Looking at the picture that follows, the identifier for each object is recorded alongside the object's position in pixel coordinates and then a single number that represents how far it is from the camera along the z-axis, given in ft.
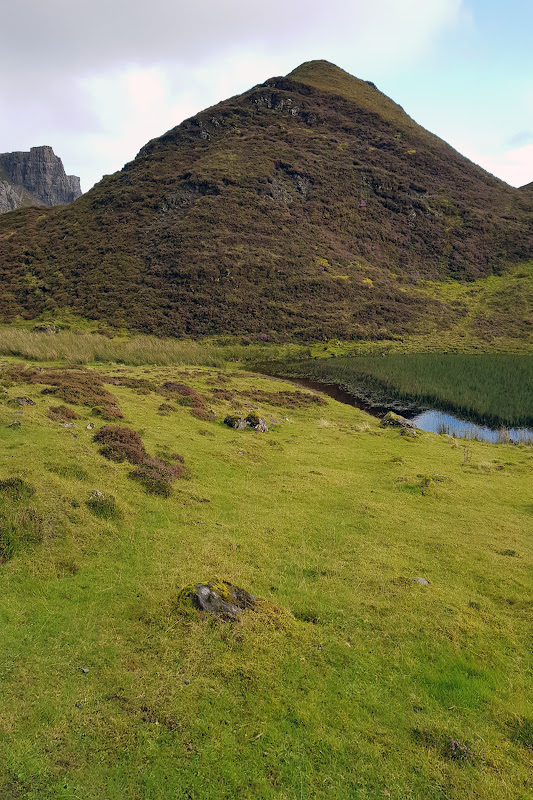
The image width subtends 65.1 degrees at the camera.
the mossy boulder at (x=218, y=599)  30.35
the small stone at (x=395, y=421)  101.40
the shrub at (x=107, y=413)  65.82
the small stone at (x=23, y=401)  58.95
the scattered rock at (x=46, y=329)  191.52
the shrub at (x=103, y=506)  39.96
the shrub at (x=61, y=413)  58.13
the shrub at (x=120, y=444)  51.31
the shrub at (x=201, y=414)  84.71
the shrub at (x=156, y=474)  47.93
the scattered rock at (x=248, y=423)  82.74
